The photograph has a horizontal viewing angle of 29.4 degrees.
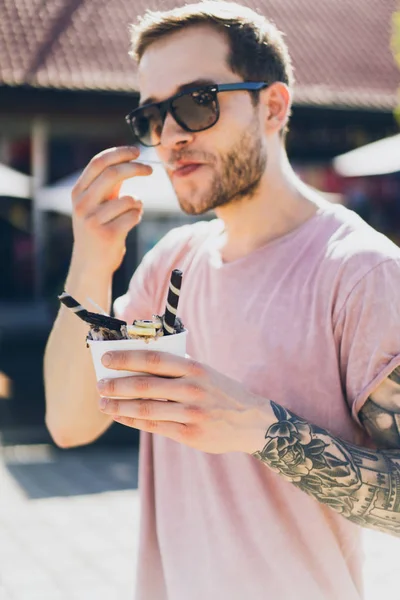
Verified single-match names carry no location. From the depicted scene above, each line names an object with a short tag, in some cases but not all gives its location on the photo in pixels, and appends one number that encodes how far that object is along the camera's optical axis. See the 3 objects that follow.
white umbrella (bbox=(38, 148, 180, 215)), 8.45
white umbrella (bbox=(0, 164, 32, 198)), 8.34
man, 1.55
